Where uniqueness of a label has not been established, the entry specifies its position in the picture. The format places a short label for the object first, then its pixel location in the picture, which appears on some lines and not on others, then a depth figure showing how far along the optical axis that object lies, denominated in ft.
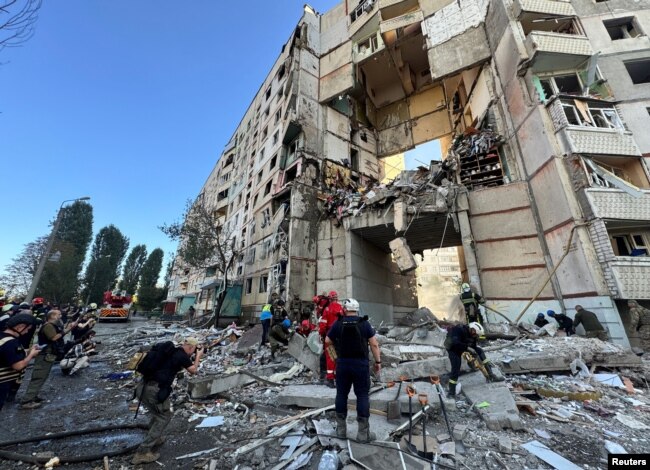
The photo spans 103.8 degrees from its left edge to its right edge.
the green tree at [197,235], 62.80
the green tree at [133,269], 137.39
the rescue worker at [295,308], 43.45
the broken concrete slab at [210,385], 16.83
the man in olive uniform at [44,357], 16.63
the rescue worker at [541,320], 29.37
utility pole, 32.71
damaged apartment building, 30.55
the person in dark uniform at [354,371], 10.90
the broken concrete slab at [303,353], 19.87
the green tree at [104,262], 108.06
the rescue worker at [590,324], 25.32
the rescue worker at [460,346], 15.66
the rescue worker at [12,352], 11.62
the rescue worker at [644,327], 25.11
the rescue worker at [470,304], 28.18
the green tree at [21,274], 81.92
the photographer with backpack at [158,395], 10.84
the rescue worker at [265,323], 30.58
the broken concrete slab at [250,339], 30.99
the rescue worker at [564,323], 27.07
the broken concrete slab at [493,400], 12.14
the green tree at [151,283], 128.06
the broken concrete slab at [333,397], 13.50
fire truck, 68.13
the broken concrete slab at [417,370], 17.61
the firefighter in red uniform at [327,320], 18.69
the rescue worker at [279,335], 25.91
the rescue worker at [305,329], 25.00
